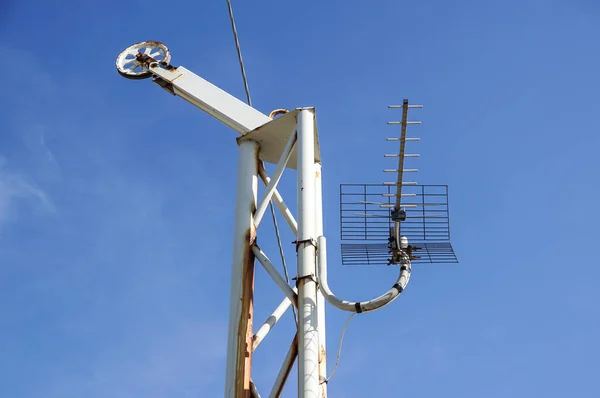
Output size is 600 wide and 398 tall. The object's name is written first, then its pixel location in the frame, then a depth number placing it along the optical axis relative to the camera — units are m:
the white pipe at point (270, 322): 7.83
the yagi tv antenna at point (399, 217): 7.93
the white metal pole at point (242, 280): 7.49
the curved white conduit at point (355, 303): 7.01
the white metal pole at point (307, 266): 6.96
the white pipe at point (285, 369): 7.30
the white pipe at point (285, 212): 9.09
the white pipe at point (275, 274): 7.54
